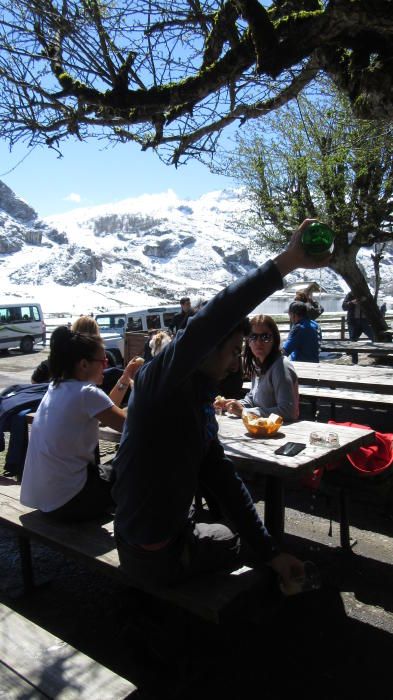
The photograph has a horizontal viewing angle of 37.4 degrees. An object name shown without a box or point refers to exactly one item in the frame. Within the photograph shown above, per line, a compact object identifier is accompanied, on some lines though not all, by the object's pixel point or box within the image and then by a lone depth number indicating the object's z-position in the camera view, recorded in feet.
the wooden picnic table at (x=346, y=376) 18.58
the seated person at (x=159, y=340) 20.20
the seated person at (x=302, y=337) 24.69
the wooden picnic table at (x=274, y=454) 9.12
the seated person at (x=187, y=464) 5.60
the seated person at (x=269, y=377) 12.59
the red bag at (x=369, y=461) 12.32
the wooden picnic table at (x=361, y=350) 31.45
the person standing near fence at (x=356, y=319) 53.98
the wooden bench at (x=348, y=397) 15.90
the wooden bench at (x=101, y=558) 7.17
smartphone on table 9.50
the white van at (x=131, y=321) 65.21
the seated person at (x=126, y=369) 12.79
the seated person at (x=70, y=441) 9.63
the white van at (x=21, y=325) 84.43
